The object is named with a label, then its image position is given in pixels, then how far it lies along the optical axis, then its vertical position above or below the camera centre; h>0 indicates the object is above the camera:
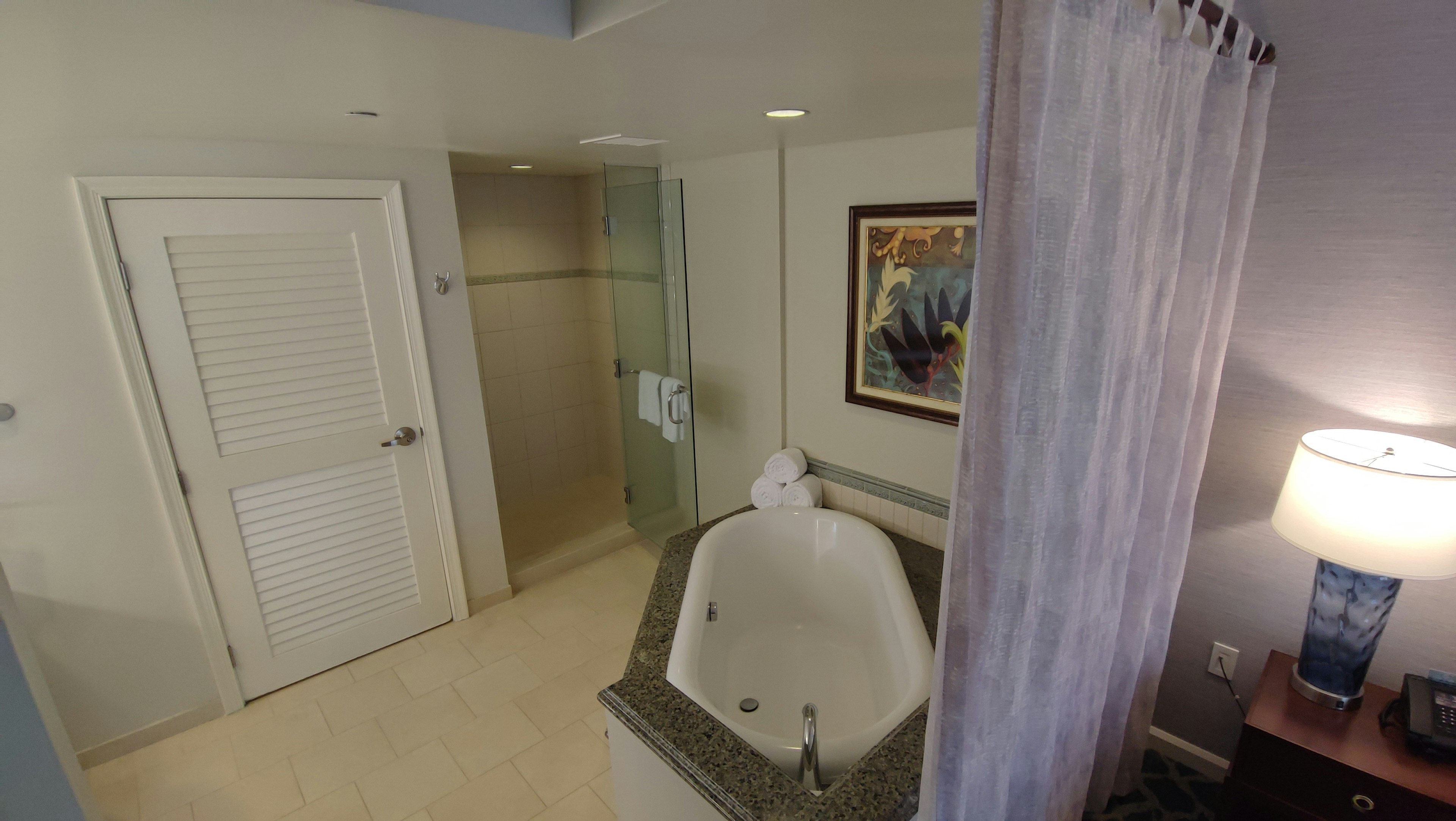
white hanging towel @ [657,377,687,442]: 3.30 -0.79
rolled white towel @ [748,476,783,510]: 2.91 -1.09
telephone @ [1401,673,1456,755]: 1.40 -1.06
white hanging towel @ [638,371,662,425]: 3.39 -0.76
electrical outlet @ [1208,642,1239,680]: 1.92 -1.24
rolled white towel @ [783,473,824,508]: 2.84 -1.06
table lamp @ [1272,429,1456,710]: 1.33 -0.63
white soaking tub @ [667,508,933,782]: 2.27 -1.45
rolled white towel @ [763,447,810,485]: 2.88 -0.96
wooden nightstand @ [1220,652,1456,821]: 1.40 -1.18
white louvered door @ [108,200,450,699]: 2.33 -0.58
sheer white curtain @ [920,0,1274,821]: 0.81 -0.21
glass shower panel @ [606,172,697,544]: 3.23 -0.40
